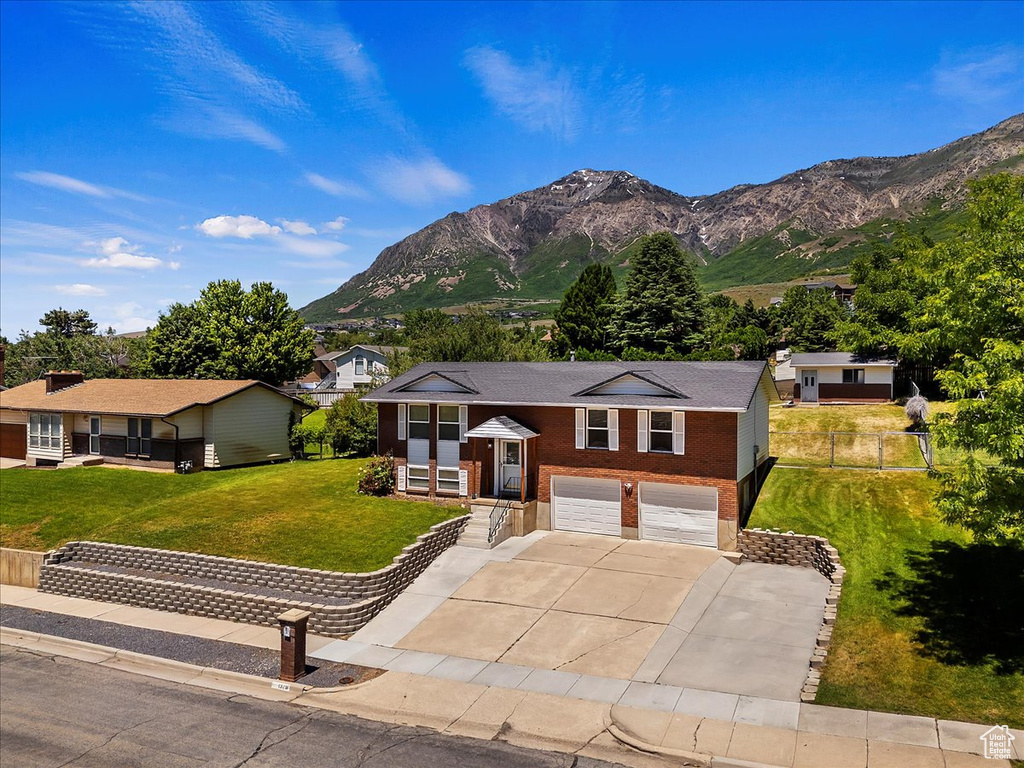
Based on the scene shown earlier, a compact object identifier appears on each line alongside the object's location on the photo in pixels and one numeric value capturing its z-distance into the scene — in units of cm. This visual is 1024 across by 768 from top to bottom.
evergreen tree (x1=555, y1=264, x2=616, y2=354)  7088
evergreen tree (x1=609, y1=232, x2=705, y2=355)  6400
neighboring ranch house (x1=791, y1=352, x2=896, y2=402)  4466
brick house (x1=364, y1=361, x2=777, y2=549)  2341
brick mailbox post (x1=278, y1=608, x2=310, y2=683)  1530
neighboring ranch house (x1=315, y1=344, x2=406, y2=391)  8312
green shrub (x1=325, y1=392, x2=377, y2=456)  3719
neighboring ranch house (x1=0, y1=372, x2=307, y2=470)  3439
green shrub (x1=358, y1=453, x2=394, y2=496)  2797
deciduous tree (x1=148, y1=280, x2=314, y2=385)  5103
